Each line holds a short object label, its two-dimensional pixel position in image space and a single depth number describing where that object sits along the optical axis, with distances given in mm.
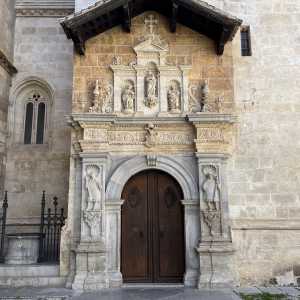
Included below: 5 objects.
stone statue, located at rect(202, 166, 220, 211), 8281
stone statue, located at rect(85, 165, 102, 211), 8273
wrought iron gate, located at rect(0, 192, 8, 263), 9016
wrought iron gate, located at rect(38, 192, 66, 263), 9133
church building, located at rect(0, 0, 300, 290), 8219
